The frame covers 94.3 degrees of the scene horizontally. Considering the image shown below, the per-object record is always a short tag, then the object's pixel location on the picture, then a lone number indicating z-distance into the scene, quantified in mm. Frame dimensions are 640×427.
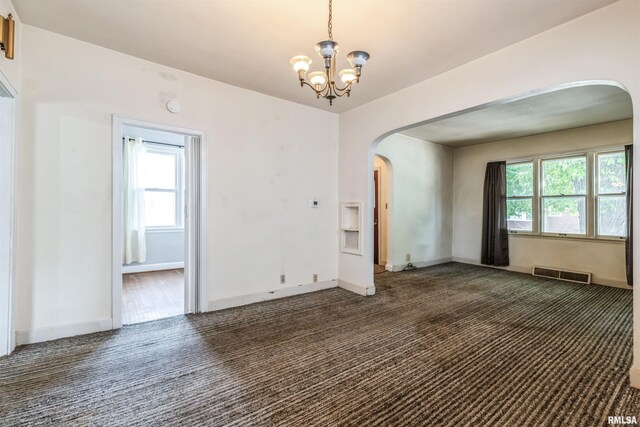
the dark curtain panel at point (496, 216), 6066
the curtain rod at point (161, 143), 6123
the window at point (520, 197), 5867
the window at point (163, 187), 6312
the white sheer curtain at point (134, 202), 5844
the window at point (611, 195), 4781
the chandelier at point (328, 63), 1885
